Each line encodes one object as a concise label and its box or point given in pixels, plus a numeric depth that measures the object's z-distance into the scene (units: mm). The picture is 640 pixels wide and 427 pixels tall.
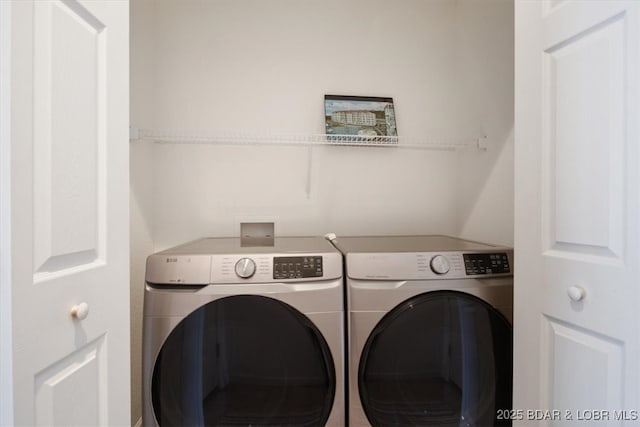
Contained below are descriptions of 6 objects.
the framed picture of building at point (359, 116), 1634
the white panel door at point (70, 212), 534
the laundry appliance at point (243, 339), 976
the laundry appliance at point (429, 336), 1019
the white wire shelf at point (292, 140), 1603
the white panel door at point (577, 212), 647
